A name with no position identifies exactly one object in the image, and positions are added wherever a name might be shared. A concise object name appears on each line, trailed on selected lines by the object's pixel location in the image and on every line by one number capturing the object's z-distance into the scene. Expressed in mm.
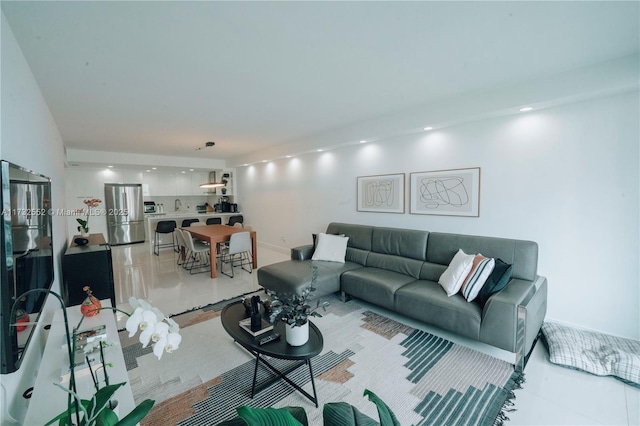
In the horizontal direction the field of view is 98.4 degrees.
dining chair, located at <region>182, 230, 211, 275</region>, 4852
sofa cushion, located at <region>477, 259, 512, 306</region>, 2498
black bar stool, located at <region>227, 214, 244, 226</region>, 7524
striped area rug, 1809
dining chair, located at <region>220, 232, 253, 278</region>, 4645
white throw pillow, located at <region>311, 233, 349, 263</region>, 3959
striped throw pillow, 2586
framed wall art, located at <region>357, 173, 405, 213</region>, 3996
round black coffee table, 1833
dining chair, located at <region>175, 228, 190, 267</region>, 5160
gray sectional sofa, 2279
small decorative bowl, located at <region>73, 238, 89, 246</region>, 3574
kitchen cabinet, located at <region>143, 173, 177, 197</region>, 7641
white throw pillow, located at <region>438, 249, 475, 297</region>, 2709
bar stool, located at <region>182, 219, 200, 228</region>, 6891
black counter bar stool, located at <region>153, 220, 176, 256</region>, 6488
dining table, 4668
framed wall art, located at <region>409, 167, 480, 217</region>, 3293
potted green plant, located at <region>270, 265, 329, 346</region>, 1876
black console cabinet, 3008
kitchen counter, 7174
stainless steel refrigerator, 7266
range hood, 7990
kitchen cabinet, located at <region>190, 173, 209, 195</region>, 8242
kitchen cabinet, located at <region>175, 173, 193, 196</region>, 8016
